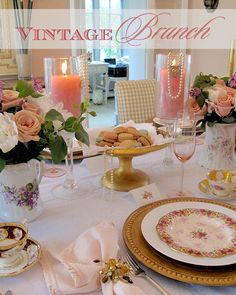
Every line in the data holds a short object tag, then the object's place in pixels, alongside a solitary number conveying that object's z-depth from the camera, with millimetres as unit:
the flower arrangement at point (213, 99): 1161
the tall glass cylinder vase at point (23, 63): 2842
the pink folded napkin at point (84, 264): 664
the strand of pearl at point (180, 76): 1339
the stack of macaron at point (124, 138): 1150
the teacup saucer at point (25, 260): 709
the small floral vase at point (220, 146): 1232
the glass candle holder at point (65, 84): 1229
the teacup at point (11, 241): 712
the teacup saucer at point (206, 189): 1075
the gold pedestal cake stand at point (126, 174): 1102
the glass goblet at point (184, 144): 1100
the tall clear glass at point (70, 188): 1117
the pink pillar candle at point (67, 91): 1229
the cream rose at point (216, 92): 1160
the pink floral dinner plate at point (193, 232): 736
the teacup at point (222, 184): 1072
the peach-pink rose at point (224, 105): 1155
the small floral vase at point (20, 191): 896
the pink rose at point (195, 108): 1206
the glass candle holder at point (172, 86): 1341
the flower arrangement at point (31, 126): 809
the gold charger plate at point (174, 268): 677
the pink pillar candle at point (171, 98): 1339
